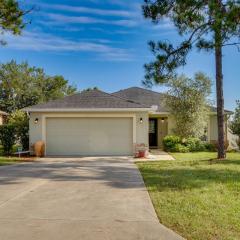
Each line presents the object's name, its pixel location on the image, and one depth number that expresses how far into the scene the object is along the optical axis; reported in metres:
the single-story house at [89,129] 13.45
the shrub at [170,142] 14.94
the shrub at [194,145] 15.06
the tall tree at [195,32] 7.02
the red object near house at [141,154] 12.49
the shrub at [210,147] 15.35
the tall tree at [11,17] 9.62
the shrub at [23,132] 13.94
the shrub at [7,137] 13.45
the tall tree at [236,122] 17.30
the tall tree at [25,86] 30.34
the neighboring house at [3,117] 25.40
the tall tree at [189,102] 15.31
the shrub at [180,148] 14.67
